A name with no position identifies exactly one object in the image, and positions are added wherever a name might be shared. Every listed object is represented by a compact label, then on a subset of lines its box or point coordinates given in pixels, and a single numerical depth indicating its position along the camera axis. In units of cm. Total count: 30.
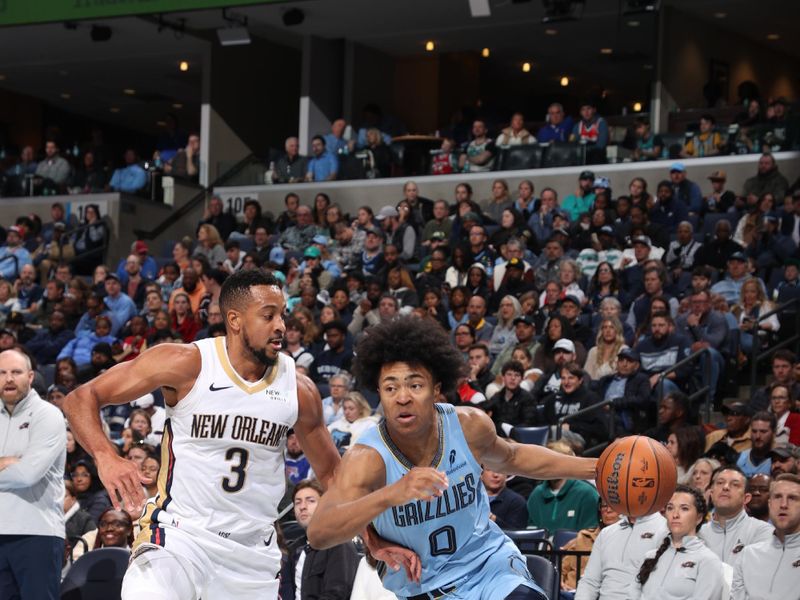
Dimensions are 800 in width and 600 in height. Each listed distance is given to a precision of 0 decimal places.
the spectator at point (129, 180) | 2282
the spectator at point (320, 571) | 857
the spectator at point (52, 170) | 2336
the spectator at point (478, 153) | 1986
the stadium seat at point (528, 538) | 939
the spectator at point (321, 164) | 2109
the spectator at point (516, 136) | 1975
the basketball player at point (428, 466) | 522
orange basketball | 555
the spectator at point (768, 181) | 1636
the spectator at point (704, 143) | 1825
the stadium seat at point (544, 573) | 791
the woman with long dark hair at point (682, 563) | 790
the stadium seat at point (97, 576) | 898
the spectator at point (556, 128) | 1992
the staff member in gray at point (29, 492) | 780
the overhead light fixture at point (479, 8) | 1750
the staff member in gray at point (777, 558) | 789
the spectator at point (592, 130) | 1919
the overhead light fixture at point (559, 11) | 1820
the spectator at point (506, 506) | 996
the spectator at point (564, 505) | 1013
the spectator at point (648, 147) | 1872
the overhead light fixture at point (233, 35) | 2110
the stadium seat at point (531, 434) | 1161
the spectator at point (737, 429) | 1062
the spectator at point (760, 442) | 989
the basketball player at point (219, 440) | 585
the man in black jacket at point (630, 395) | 1178
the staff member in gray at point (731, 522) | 855
